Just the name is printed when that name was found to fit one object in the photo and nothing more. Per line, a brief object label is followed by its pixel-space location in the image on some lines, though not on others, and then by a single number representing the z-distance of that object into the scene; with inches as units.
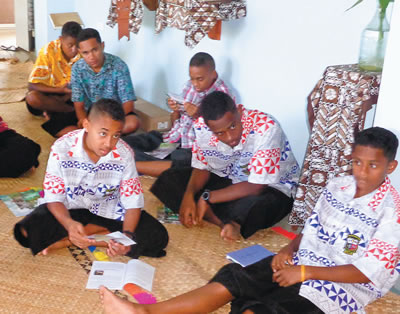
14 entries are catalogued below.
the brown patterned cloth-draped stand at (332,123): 92.5
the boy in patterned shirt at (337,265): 69.4
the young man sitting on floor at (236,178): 97.1
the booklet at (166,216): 107.3
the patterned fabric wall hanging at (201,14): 124.9
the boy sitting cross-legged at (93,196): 83.6
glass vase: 92.9
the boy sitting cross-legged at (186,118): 124.5
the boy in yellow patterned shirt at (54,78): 155.8
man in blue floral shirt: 139.3
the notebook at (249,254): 88.4
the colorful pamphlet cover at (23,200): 104.7
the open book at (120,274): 82.5
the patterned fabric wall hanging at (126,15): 150.6
